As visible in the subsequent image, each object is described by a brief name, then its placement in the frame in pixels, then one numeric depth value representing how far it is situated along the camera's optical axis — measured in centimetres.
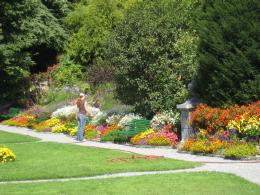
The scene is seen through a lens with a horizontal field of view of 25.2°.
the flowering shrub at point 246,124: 1662
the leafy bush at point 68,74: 3584
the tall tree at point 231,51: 1752
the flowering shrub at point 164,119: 2102
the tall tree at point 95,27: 3328
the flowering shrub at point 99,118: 2484
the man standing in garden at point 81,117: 2261
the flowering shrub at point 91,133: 2347
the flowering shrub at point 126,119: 2255
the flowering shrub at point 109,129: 2296
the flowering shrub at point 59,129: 2633
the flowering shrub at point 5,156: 1584
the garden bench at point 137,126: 2116
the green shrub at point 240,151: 1574
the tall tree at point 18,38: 3384
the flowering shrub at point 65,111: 2794
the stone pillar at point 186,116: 1930
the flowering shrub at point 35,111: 3103
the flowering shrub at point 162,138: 1956
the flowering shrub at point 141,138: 2026
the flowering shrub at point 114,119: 2389
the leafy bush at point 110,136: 2212
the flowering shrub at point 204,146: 1683
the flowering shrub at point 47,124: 2777
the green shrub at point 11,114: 3469
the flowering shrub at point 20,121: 3070
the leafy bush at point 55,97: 3332
